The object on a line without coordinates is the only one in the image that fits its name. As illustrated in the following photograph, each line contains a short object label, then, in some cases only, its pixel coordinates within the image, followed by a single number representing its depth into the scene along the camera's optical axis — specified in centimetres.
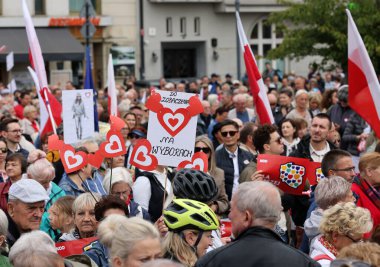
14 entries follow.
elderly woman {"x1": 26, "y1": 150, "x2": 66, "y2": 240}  1220
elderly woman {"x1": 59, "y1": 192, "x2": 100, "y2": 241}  1029
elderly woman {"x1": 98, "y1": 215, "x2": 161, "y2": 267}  733
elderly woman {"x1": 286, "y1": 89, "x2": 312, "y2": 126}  2057
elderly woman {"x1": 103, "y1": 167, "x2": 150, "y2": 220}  1160
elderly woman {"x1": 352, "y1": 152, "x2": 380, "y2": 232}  1088
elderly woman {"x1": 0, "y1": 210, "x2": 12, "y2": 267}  887
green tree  3299
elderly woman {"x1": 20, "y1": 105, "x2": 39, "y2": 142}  2232
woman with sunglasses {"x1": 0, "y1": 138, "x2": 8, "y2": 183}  1447
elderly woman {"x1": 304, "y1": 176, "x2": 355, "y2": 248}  996
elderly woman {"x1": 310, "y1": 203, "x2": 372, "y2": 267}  884
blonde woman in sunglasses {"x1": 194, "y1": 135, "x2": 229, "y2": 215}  1337
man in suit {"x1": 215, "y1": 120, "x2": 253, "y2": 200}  1476
